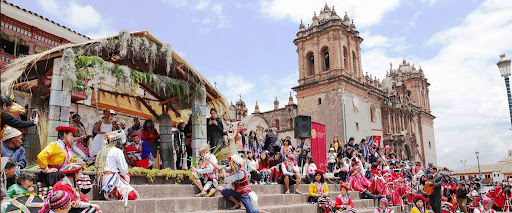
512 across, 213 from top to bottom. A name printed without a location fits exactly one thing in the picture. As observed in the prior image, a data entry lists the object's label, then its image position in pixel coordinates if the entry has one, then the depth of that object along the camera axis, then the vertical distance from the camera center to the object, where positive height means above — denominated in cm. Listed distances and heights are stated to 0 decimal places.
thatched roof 702 +213
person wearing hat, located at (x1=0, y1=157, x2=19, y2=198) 442 -2
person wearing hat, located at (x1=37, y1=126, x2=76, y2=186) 525 +7
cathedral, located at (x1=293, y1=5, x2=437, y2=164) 3291 +630
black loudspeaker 1520 +124
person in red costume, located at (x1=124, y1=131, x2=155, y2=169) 829 +25
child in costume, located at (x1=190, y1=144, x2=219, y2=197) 771 -22
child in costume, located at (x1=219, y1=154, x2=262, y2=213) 740 -57
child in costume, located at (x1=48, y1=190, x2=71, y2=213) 453 -43
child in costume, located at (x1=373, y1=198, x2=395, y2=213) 960 -129
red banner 1747 +62
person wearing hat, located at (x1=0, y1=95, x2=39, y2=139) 431 +55
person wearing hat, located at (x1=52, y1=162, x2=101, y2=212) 486 -27
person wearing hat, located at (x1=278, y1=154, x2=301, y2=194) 1013 -43
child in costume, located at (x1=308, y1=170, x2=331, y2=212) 943 -89
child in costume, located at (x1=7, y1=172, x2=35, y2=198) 458 -25
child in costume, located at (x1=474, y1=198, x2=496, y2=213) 1046 -146
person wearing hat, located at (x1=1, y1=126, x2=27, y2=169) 547 +32
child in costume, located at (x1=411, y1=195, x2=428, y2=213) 980 -141
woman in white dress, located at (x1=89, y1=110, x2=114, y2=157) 806 +72
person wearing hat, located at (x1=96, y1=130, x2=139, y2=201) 611 -15
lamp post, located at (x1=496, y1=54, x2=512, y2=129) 1126 +251
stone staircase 616 -76
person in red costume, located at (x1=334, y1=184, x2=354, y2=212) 948 -115
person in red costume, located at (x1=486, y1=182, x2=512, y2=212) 1483 -173
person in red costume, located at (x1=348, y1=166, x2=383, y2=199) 1201 -83
